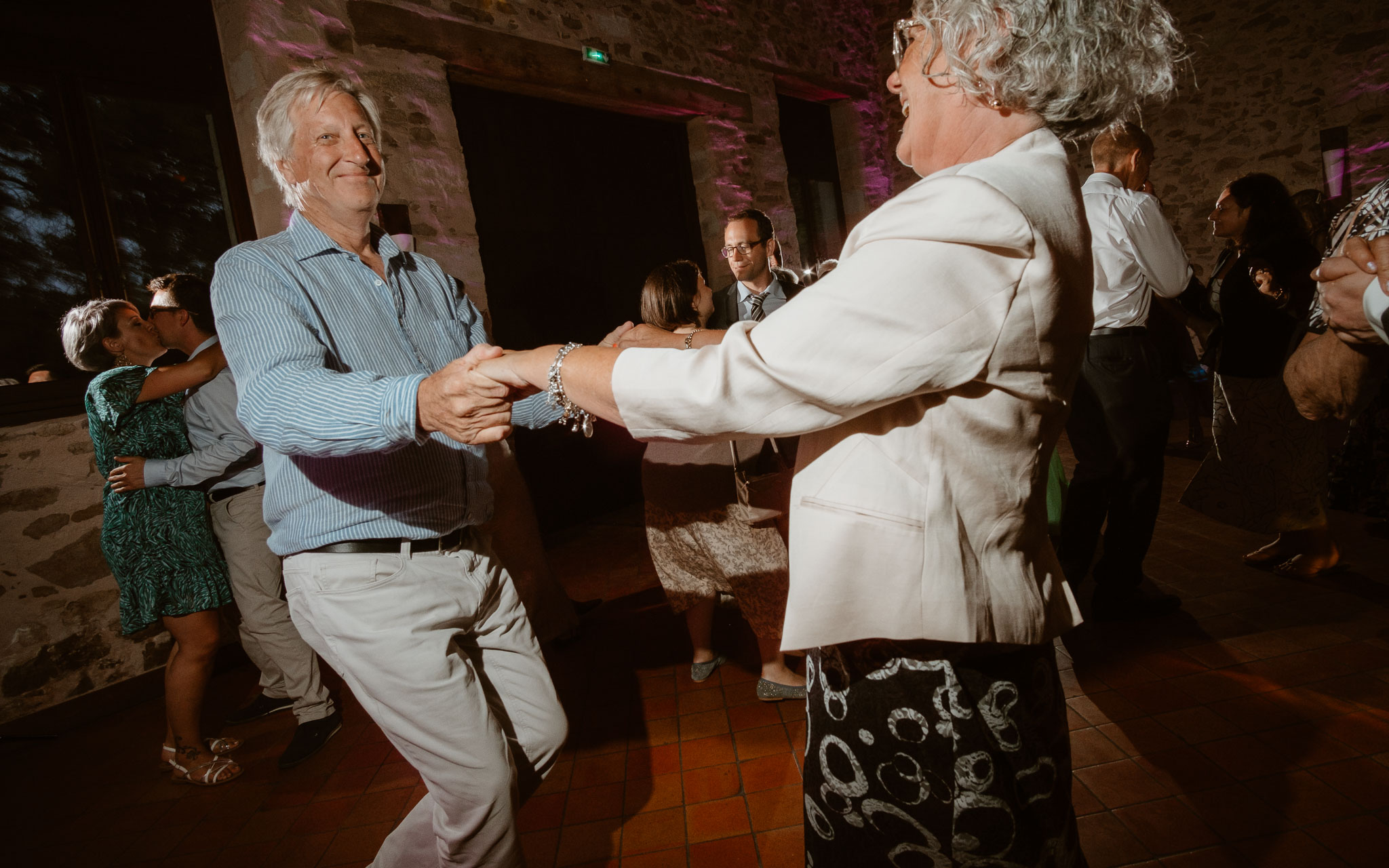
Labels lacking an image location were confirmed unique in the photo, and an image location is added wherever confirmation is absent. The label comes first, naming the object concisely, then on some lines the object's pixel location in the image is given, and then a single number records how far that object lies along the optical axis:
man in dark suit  3.70
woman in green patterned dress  2.90
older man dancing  1.24
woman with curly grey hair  0.84
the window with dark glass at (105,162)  3.71
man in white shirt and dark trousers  2.97
